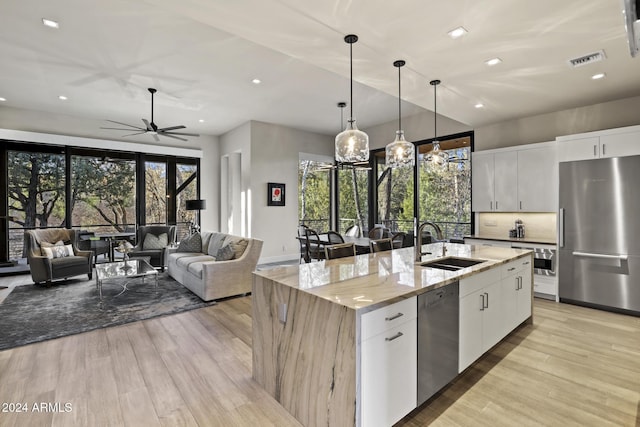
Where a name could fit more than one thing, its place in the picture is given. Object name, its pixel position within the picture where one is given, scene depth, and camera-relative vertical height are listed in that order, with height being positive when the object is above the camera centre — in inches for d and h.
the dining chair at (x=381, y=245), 148.3 -14.9
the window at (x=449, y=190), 235.7 +18.7
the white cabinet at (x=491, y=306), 89.5 -30.8
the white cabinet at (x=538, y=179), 177.3 +19.6
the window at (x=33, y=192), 249.4 +20.1
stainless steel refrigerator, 145.2 -10.0
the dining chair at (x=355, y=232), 228.7 -12.8
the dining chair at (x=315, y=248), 192.7 -20.7
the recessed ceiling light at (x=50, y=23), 127.0 +79.3
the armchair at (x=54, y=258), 196.1 -26.7
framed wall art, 288.7 +19.6
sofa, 168.1 -30.1
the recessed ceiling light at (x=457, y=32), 100.3 +58.7
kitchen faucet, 110.2 -9.5
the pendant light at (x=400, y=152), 135.0 +27.0
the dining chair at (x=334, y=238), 187.8 -14.0
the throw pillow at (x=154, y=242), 247.1 -20.4
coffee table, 169.2 -30.8
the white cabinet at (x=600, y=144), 146.7 +33.8
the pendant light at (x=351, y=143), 112.0 +25.6
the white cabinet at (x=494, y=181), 193.8 +20.6
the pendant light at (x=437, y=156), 154.0 +28.3
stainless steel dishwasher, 75.7 -31.7
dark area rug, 130.6 -45.6
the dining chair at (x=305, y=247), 199.2 -21.5
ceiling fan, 202.5 +57.9
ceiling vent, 117.1 +59.0
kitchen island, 63.2 -27.7
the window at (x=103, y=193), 274.4 +21.1
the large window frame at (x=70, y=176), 246.1 +37.5
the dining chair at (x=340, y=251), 120.7 -14.3
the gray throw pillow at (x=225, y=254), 180.1 -22.1
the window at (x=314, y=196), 324.5 +19.9
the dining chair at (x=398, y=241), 195.3 -16.6
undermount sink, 110.5 -17.9
